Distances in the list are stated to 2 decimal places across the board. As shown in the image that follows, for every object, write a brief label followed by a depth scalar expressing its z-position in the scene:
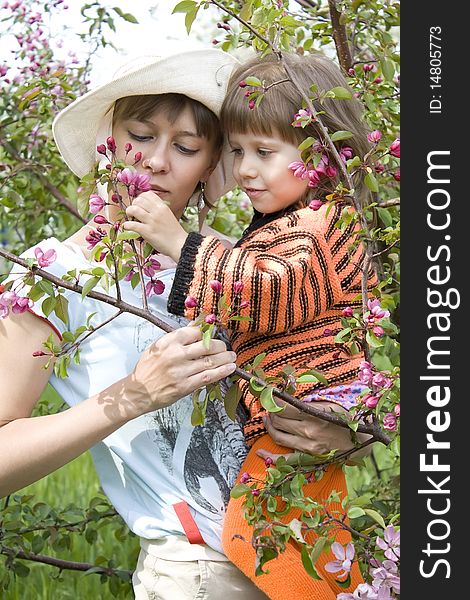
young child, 2.23
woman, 2.26
